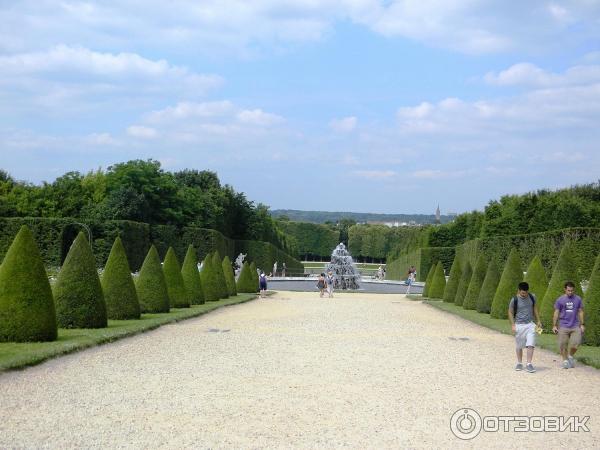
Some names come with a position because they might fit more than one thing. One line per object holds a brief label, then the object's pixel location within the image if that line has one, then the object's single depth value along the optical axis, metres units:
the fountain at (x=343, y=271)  53.94
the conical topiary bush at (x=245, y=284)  41.66
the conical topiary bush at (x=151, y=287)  23.31
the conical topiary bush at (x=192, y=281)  28.72
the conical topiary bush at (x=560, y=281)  17.83
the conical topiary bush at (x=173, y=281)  26.12
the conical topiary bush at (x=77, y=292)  17.22
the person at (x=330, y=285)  41.72
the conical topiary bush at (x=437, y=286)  38.97
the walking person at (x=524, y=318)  12.51
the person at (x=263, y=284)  41.69
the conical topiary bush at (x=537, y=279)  21.08
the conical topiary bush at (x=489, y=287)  26.30
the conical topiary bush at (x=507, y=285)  22.89
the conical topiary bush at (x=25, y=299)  14.43
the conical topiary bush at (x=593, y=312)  16.06
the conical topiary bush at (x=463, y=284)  30.92
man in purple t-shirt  12.88
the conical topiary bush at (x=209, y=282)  31.53
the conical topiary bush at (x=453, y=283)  33.72
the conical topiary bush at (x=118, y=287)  20.22
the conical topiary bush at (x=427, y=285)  40.47
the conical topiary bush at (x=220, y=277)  33.34
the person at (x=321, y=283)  42.51
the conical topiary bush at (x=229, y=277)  36.25
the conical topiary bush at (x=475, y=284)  28.30
